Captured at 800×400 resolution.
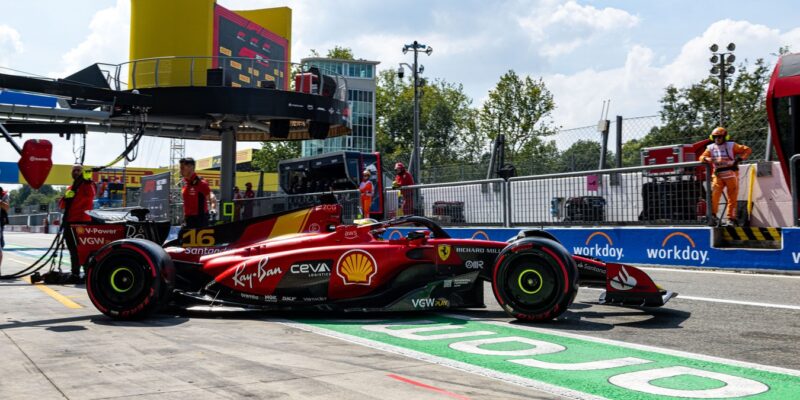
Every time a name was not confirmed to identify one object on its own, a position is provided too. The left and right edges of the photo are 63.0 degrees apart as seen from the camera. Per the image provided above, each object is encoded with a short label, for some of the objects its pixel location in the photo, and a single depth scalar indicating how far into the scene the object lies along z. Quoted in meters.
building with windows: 92.38
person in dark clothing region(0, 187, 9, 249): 12.91
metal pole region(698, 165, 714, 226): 10.03
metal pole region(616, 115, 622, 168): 13.43
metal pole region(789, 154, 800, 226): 9.51
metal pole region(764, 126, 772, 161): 12.00
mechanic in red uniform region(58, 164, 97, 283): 9.78
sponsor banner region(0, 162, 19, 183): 41.97
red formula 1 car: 5.66
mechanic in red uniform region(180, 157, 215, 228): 9.67
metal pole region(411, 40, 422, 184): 33.28
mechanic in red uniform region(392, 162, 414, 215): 15.32
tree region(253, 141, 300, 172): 78.00
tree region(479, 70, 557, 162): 57.56
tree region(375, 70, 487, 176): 95.50
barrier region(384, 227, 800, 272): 9.08
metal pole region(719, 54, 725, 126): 28.82
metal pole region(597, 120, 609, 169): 13.68
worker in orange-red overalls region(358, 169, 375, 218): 14.99
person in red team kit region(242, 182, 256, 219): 18.75
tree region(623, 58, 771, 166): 31.92
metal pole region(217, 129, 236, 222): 21.98
